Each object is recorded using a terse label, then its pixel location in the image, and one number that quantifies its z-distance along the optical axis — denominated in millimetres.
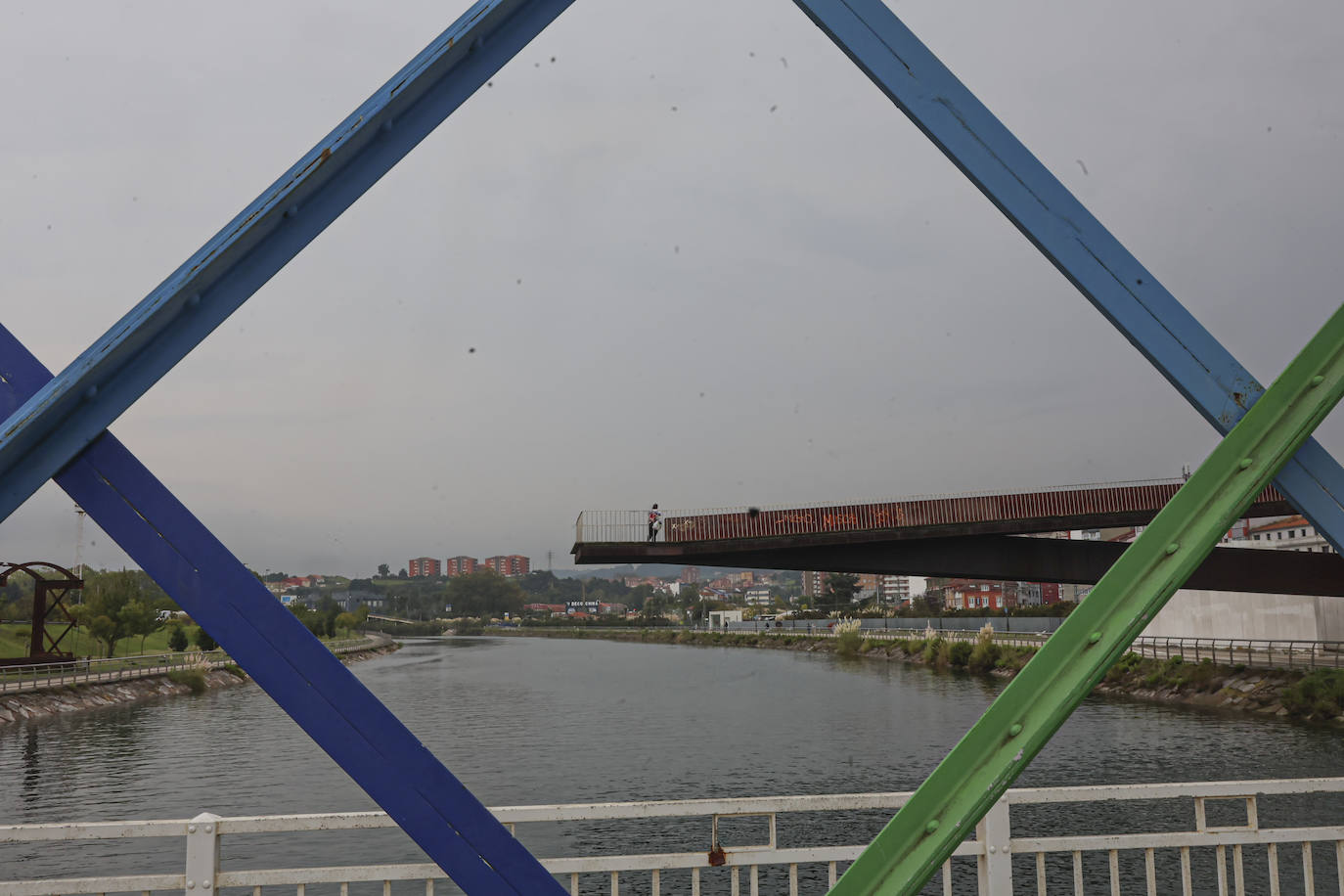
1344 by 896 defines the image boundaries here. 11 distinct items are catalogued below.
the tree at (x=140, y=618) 52188
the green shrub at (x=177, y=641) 61031
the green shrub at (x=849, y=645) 62719
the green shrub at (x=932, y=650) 49719
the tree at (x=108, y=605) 51219
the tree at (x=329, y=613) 71562
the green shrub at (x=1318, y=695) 25047
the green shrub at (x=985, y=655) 44322
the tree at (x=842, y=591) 110688
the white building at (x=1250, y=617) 30719
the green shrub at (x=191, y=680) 49219
